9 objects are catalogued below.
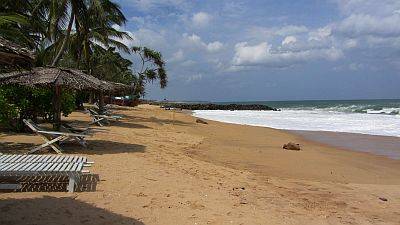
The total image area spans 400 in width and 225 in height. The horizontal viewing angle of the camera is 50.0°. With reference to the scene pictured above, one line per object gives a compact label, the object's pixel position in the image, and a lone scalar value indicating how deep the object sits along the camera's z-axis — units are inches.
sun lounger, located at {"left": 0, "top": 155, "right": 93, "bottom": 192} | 229.5
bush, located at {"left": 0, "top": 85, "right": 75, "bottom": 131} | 439.2
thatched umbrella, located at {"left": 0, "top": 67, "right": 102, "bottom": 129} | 396.9
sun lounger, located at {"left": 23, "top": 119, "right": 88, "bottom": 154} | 368.5
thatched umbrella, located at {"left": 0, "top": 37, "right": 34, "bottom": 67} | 189.0
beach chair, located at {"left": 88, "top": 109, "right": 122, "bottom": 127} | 693.7
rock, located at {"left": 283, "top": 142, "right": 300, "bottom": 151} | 572.1
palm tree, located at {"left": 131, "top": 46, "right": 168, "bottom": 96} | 1346.0
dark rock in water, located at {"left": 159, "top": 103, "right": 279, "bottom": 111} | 2708.9
